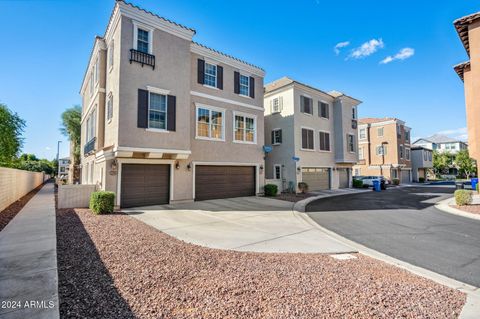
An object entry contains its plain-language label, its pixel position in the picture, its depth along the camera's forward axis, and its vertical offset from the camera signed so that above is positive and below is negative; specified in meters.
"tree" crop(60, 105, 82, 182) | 29.58 +6.01
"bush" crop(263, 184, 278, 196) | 16.86 -1.23
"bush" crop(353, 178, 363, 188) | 25.69 -1.23
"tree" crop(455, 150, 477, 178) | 43.98 +1.78
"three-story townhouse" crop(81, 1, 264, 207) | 11.07 +3.14
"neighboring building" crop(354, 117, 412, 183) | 34.94 +3.63
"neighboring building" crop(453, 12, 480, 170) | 12.75 +6.81
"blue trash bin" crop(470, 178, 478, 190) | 23.25 -1.15
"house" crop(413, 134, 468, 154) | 61.69 +7.83
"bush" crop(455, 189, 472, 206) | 12.95 -1.43
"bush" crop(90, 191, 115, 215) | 9.66 -1.23
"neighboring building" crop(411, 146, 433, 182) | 41.03 +1.70
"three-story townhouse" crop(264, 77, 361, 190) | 20.23 +3.52
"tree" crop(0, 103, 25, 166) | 18.40 +3.17
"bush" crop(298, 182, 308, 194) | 19.53 -1.25
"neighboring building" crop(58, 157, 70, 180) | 68.56 +2.90
